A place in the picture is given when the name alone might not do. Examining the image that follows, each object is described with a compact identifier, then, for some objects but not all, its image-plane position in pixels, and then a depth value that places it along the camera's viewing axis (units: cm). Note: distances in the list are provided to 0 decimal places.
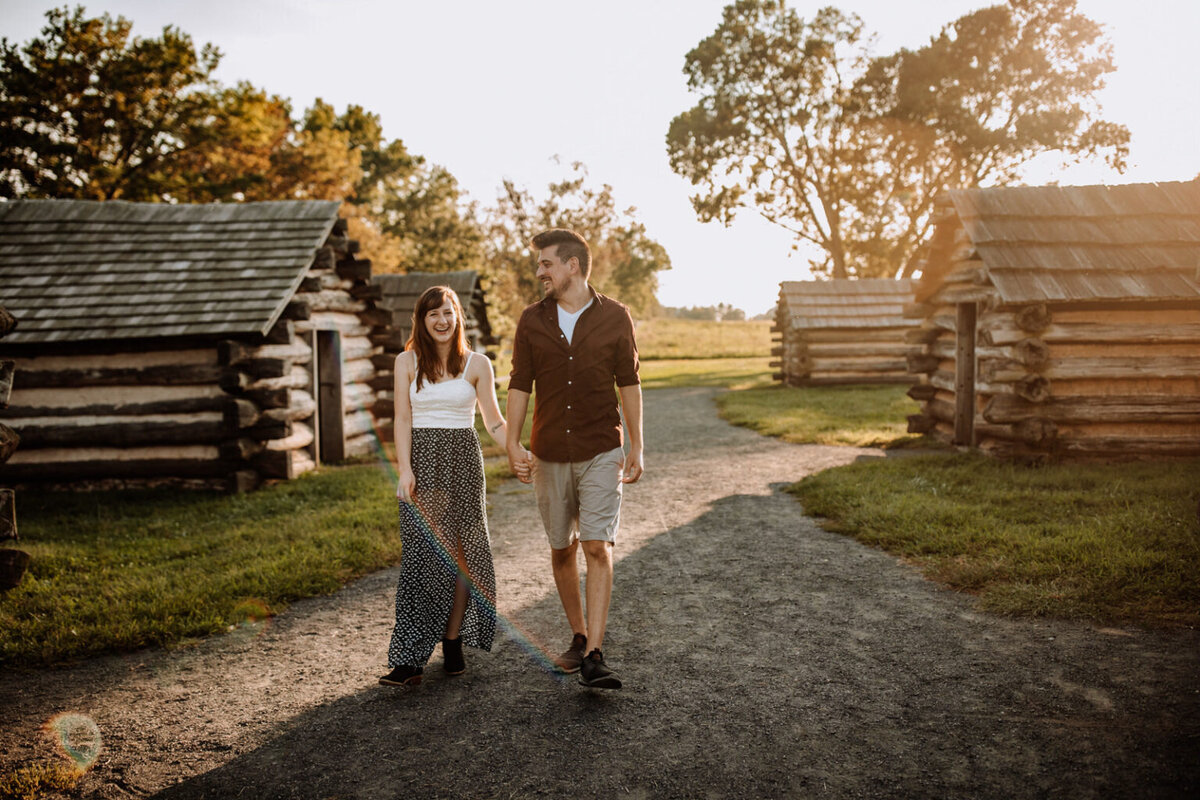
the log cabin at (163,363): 1036
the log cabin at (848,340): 2458
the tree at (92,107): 3167
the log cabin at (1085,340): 1005
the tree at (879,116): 2916
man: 428
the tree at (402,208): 4530
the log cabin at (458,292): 2319
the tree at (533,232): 4705
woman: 442
